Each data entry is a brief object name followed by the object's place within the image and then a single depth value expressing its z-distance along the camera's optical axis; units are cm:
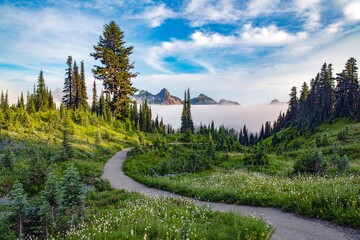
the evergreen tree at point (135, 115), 7259
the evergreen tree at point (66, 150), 2452
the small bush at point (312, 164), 1988
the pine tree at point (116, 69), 5828
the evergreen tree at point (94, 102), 7619
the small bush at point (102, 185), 1889
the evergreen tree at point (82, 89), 6682
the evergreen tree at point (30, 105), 4250
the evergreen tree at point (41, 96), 4853
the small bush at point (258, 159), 2948
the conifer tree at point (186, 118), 9406
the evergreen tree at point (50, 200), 884
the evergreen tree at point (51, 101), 5176
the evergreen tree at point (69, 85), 6469
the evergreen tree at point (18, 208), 827
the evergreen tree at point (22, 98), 4785
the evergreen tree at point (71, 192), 955
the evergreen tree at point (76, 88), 6592
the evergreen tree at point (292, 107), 11504
